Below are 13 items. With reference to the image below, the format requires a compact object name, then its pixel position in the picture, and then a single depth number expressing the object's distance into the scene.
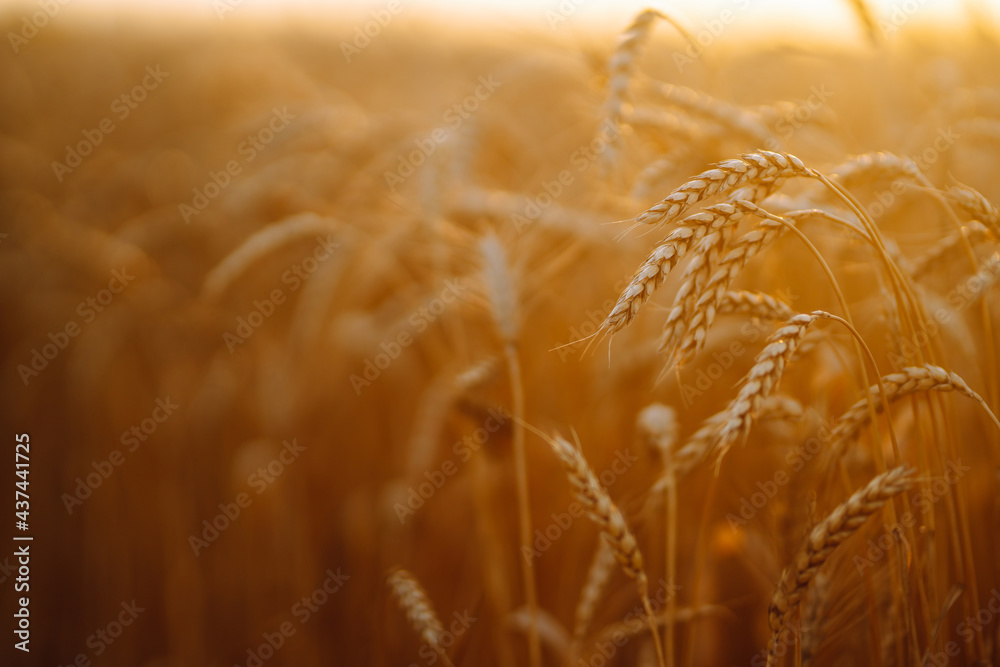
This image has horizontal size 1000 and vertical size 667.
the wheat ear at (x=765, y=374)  0.64
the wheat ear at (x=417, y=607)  0.92
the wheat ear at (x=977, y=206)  0.82
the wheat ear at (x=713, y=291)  0.63
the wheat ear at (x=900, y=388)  0.70
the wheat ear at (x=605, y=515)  0.81
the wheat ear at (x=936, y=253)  1.01
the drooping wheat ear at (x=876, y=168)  0.84
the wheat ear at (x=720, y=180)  0.64
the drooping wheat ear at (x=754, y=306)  0.76
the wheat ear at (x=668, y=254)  0.59
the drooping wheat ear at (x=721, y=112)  1.16
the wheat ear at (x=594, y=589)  0.97
